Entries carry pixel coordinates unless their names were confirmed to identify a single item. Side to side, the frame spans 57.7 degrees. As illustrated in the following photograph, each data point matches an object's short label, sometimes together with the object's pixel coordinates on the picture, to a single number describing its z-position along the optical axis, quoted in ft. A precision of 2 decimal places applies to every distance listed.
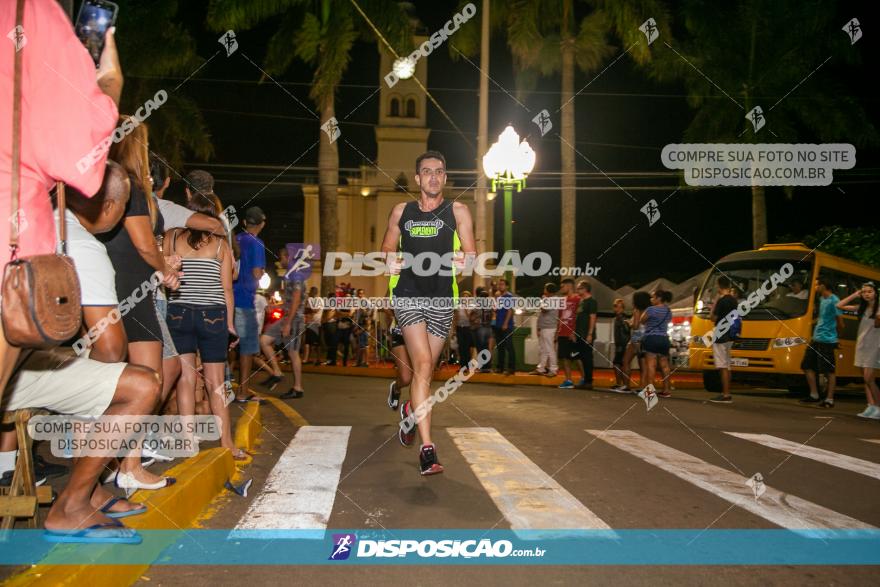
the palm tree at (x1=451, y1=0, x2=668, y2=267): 75.05
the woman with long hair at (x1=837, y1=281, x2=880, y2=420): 38.46
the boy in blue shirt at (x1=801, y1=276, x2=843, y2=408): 43.11
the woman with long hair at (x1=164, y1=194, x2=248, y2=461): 18.49
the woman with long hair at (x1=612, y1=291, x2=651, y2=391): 46.03
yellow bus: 51.21
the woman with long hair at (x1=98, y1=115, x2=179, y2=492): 13.96
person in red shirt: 48.62
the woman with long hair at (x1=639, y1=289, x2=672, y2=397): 44.55
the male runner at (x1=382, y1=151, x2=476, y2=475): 19.92
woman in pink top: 8.13
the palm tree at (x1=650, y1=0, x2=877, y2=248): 84.33
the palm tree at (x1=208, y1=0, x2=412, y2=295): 73.77
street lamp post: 57.72
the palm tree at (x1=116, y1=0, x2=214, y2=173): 79.61
